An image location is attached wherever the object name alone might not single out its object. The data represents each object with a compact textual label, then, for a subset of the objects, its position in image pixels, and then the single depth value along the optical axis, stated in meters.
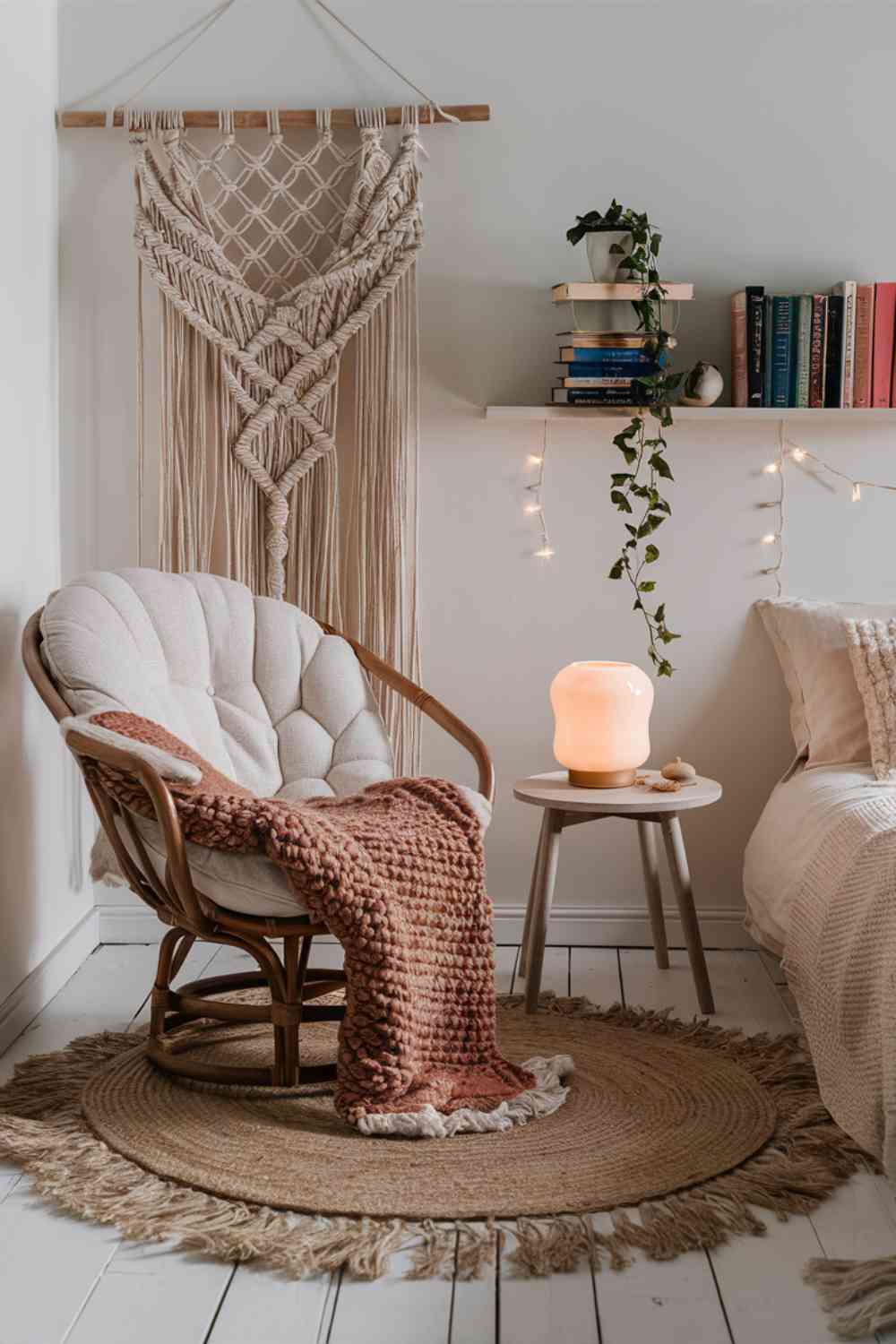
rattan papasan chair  2.21
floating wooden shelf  3.10
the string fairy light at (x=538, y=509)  3.28
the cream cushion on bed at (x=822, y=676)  2.99
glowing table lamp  2.87
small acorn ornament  2.93
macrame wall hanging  3.11
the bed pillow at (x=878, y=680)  2.84
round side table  2.74
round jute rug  1.87
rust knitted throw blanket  2.16
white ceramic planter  3.04
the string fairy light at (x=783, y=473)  3.25
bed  2.14
